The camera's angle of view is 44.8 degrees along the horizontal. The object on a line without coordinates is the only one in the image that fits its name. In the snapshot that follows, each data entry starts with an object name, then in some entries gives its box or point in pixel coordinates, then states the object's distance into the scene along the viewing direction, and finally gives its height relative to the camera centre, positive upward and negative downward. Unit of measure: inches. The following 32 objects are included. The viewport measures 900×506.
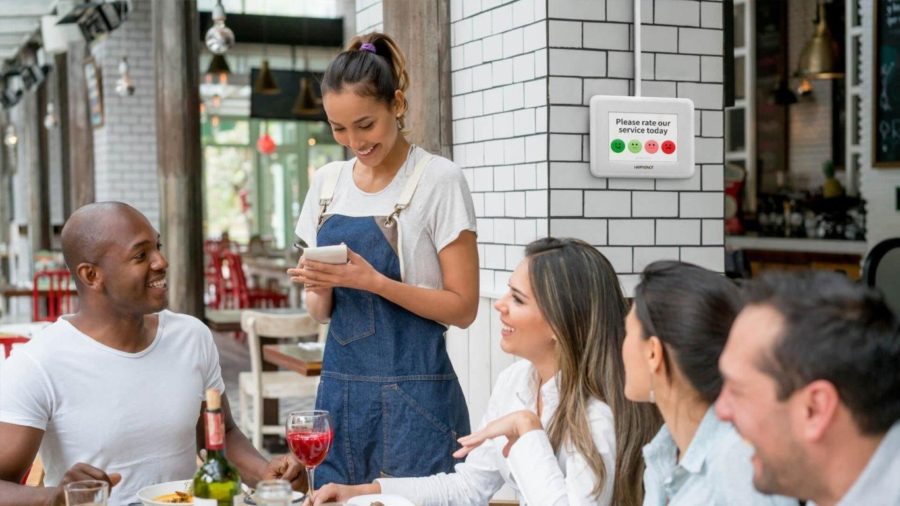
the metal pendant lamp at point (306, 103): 448.8 +45.7
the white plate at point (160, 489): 79.9 -20.6
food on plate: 79.7 -20.9
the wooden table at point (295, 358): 203.9 -28.1
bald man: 86.6 -13.4
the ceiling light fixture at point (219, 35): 308.0 +51.2
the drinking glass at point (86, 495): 69.2 -17.7
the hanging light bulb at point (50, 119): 606.2 +53.9
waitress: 96.7 -6.4
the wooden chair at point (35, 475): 116.3 -27.8
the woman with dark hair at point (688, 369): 66.9 -10.1
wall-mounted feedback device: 144.8 +9.8
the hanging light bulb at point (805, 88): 439.2 +48.5
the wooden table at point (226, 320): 277.4 -27.3
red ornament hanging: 672.4 +42.5
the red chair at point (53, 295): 341.4 -25.7
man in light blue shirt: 46.7 -8.1
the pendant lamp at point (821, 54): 337.7 +48.1
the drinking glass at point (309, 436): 81.7 -16.7
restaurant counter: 333.4 -14.7
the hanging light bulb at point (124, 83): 397.1 +48.4
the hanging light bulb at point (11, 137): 743.8 +55.0
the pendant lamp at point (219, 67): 436.8 +59.5
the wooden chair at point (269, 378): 224.1 -35.7
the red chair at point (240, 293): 424.8 -32.2
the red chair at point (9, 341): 170.1 -19.7
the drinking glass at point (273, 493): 67.9 -17.4
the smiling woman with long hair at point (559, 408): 81.4 -15.6
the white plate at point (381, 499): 81.4 -21.6
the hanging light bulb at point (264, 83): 446.3 +53.8
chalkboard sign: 311.7 +35.4
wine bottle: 72.7 -17.9
